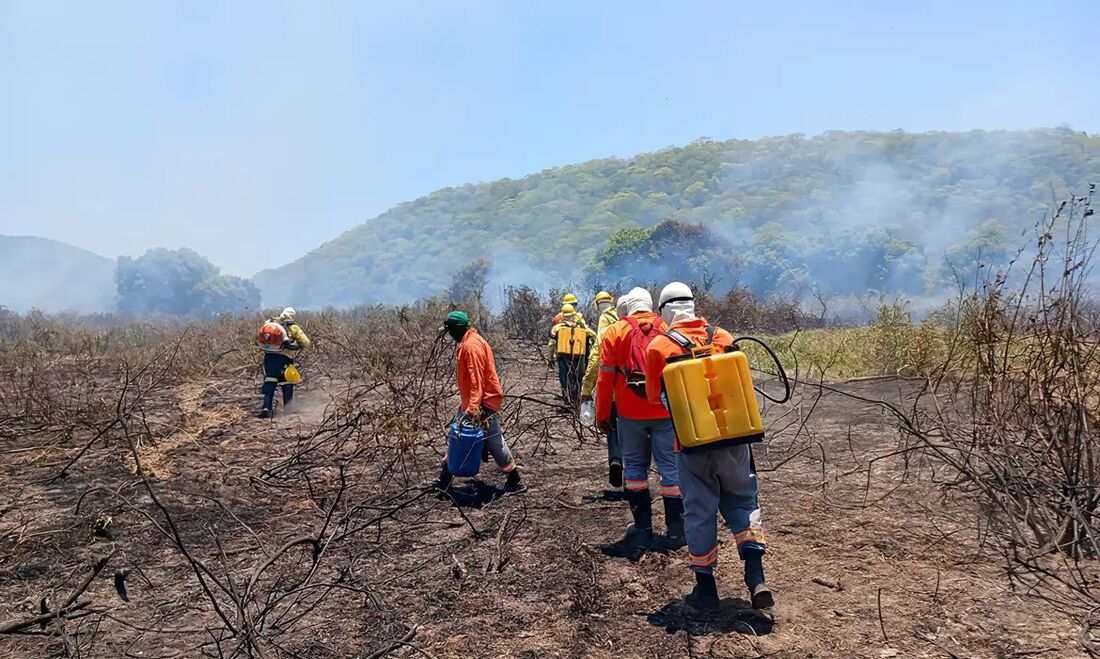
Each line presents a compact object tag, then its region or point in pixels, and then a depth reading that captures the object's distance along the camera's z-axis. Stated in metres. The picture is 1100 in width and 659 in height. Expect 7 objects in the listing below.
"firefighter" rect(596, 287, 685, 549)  4.34
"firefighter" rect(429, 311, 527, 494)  5.15
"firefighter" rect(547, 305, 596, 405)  7.63
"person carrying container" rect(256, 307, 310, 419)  8.68
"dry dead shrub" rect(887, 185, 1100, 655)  3.44
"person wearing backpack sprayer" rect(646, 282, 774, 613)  3.30
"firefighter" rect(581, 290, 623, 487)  5.05
